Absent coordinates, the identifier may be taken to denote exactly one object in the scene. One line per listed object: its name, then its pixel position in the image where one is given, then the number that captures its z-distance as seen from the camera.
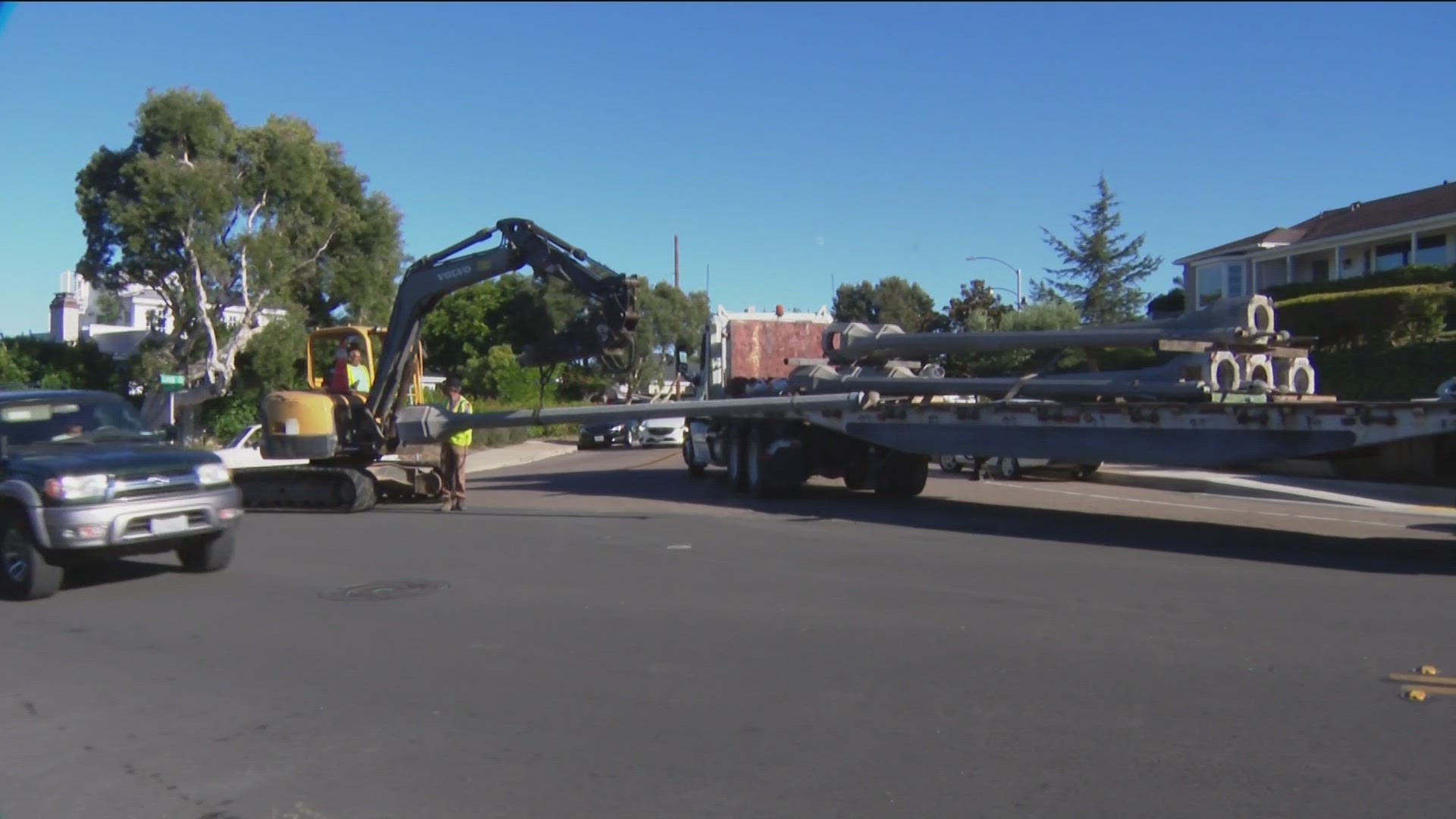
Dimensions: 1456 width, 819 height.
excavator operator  18.48
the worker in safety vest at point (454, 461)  17.52
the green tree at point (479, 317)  65.06
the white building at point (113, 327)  39.28
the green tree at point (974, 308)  43.09
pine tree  43.97
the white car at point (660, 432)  38.53
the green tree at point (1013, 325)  32.22
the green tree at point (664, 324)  59.41
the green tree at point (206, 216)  34.88
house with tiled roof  35.53
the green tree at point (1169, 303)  45.41
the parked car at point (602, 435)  39.19
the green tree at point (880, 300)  70.75
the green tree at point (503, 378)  45.31
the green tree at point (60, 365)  37.28
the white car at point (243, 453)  22.11
